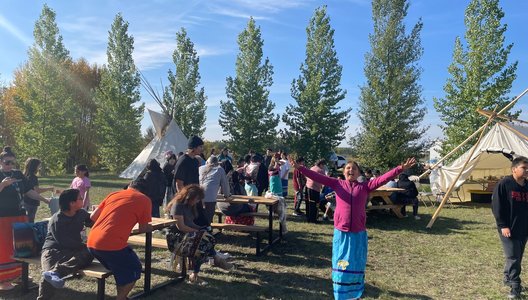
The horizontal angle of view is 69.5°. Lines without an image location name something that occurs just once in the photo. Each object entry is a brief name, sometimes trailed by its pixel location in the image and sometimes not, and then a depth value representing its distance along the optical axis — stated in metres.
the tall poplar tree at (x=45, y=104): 24.36
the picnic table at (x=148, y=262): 5.02
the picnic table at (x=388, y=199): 10.80
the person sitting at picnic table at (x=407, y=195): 11.09
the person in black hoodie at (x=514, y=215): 5.05
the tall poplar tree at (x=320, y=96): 27.56
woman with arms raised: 4.24
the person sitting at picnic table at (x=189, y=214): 5.41
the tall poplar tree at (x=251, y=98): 27.83
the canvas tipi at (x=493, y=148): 11.56
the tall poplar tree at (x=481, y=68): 17.75
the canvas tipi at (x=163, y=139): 20.14
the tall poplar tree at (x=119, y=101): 27.77
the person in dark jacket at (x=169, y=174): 9.27
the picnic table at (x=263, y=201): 7.34
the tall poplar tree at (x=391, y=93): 25.61
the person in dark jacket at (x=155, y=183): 7.27
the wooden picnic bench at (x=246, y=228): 6.93
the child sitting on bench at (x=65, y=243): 4.39
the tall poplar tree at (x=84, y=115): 34.34
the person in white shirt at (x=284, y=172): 13.08
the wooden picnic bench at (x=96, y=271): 4.26
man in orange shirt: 4.18
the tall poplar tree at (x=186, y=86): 28.45
